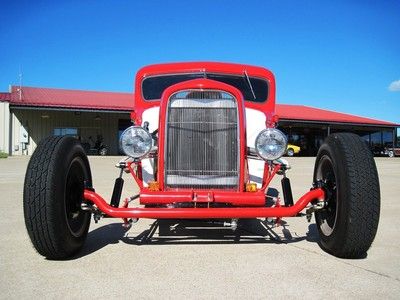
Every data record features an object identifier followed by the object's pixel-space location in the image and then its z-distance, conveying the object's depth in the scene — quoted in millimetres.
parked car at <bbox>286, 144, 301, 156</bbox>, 32500
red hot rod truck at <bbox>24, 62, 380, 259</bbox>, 3445
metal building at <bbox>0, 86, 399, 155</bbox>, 26519
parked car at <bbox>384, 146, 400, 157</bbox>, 37172
